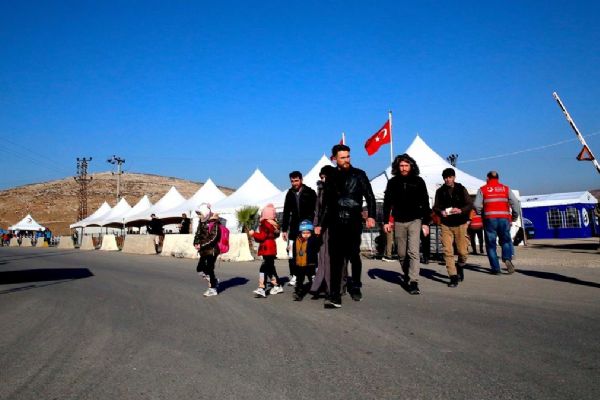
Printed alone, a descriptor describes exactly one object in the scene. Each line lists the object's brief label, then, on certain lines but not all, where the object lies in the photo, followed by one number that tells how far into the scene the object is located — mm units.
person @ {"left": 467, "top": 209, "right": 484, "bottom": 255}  11411
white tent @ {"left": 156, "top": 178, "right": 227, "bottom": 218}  28688
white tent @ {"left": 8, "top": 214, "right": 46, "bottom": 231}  50938
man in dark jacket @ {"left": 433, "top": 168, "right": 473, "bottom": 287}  7074
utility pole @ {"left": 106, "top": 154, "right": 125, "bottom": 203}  59762
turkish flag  19922
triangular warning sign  12727
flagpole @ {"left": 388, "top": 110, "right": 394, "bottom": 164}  19766
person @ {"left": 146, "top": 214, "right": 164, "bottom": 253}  22688
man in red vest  8219
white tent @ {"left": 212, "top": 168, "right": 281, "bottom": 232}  24641
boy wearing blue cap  5914
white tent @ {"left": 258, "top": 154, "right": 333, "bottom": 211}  21467
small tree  23562
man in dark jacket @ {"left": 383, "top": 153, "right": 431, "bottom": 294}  6078
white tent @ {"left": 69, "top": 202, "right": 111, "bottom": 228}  40844
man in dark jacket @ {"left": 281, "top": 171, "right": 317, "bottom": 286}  6566
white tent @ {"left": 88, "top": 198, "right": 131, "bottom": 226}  37719
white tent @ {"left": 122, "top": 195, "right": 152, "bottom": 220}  38125
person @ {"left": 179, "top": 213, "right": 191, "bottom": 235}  20675
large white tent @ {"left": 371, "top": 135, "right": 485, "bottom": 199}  18141
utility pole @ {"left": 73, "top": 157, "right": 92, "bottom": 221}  56603
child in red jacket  6430
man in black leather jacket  5409
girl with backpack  6602
